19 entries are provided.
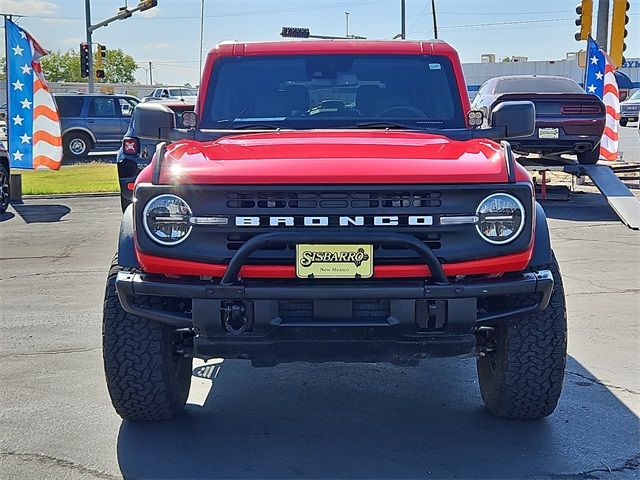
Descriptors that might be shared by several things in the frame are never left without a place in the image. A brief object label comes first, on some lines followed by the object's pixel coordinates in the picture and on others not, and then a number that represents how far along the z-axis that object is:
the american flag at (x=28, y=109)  14.22
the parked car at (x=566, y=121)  12.05
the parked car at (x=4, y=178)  12.55
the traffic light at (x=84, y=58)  31.60
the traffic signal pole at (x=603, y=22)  17.17
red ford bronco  3.49
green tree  92.38
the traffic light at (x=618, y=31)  19.36
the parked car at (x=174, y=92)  39.28
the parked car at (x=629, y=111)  32.88
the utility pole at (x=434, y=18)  38.97
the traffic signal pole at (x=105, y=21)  27.98
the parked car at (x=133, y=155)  11.75
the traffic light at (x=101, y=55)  36.28
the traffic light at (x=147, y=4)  27.83
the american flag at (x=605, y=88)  14.23
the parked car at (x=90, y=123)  22.44
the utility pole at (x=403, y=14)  41.22
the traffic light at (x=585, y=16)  19.48
